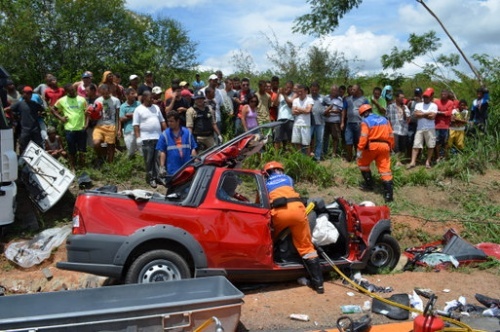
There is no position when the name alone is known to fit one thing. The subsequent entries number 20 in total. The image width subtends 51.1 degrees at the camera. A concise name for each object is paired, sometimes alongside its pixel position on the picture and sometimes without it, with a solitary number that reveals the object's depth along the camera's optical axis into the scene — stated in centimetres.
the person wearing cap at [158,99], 1104
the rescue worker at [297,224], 688
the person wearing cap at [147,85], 1115
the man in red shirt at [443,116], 1236
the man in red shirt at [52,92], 1084
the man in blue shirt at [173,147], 888
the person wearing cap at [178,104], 1076
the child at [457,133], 1281
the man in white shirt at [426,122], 1203
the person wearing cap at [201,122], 1025
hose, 538
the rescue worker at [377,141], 1027
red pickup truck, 611
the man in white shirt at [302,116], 1137
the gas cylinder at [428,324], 521
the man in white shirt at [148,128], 999
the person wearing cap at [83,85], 1089
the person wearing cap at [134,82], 1151
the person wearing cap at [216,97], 1126
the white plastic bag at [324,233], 729
